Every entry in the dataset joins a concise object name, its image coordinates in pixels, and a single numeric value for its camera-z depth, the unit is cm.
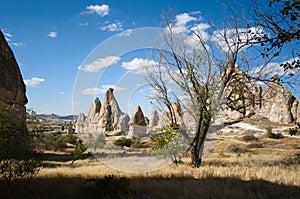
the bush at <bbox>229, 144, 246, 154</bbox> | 2458
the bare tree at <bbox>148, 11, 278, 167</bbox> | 1139
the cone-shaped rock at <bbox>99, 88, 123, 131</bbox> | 5844
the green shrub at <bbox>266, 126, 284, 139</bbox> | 3580
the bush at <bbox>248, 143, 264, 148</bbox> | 2915
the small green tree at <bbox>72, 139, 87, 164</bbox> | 1816
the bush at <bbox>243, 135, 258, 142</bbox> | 3596
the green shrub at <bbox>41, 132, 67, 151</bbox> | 2807
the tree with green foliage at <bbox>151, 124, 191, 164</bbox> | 1261
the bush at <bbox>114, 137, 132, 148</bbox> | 3216
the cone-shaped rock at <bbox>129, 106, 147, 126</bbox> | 5218
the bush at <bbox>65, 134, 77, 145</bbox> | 3584
